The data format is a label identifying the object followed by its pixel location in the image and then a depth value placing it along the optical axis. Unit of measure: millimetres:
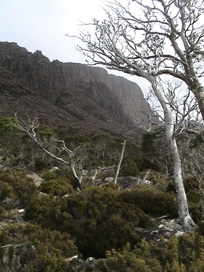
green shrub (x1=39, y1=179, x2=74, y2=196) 11141
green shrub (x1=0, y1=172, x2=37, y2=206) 8273
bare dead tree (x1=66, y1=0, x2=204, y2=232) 5371
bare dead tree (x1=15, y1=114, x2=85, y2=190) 10297
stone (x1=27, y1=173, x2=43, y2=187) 14278
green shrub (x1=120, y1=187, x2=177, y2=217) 6609
